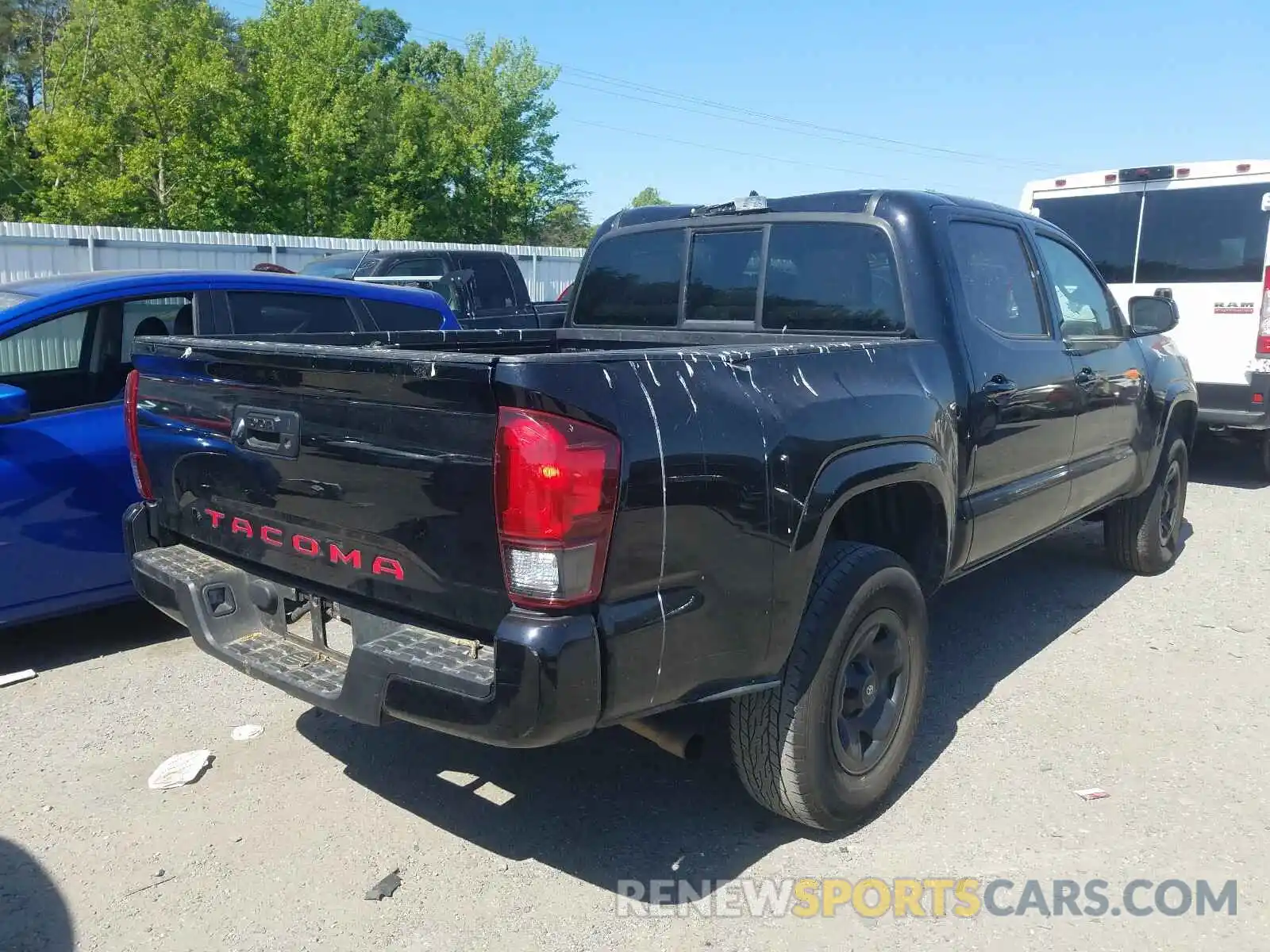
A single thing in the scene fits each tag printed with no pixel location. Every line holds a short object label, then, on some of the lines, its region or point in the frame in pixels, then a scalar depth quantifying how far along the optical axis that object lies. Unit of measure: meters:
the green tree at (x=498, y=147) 34.84
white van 8.67
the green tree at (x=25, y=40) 42.00
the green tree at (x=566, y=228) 39.34
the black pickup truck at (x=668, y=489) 2.42
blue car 4.32
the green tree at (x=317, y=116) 28.94
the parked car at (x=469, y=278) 12.57
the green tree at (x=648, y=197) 83.41
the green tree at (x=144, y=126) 24.70
